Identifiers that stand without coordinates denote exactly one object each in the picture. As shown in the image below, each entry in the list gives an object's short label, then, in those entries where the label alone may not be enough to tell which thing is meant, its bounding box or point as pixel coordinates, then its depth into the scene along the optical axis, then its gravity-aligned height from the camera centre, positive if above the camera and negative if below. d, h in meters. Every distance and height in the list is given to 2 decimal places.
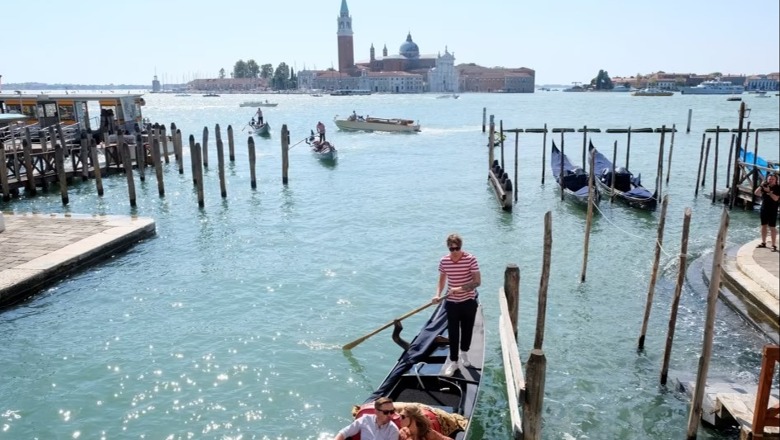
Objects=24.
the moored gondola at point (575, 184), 16.88 -2.73
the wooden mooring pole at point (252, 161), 19.84 -2.17
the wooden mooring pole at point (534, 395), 4.40 -2.23
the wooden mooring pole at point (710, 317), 4.87 -1.84
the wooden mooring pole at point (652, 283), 6.93 -2.15
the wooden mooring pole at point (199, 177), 16.62 -2.19
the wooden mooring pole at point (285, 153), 21.13 -2.06
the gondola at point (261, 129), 40.50 -2.33
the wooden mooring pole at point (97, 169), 17.72 -2.07
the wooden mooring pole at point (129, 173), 16.39 -2.06
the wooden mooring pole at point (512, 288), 6.58 -2.12
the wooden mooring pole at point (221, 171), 18.22 -2.25
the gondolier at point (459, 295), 5.89 -1.96
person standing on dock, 9.18 -1.73
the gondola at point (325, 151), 27.77 -2.63
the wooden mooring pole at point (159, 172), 18.20 -2.25
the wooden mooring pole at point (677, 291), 6.15 -2.01
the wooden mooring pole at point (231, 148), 24.15 -2.22
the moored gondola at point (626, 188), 16.05 -2.75
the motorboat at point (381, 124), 42.81 -2.28
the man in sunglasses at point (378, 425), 4.36 -2.37
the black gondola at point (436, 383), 5.01 -2.69
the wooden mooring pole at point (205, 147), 24.94 -2.15
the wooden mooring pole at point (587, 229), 9.87 -2.23
